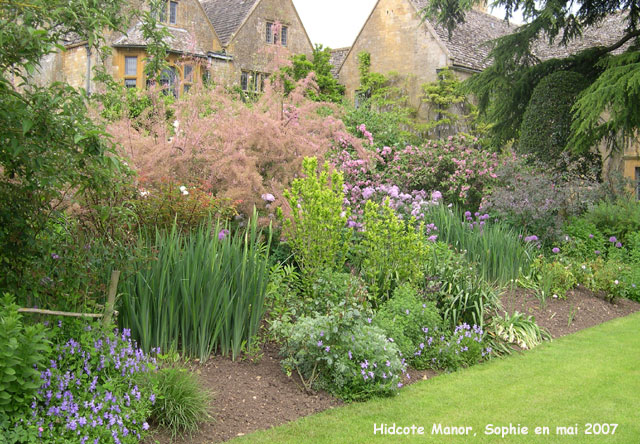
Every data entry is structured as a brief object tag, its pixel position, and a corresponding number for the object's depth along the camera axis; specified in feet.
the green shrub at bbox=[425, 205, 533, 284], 27.89
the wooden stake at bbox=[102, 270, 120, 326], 14.38
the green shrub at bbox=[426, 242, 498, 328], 22.39
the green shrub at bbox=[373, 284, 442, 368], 19.13
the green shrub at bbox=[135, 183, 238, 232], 19.80
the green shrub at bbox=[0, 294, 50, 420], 10.58
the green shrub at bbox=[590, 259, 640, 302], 31.04
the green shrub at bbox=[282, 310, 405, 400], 16.61
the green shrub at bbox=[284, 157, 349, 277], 19.99
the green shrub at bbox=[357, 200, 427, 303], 21.42
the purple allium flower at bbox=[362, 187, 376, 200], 28.31
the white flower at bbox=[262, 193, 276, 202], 23.40
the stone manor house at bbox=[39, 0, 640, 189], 84.48
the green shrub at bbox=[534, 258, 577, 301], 29.03
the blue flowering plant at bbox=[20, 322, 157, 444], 11.77
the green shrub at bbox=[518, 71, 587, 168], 48.21
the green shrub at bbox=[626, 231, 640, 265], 34.35
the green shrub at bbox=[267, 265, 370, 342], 18.95
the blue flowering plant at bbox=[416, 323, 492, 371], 19.86
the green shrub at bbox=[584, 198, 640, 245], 36.91
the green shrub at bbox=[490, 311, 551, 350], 22.99
